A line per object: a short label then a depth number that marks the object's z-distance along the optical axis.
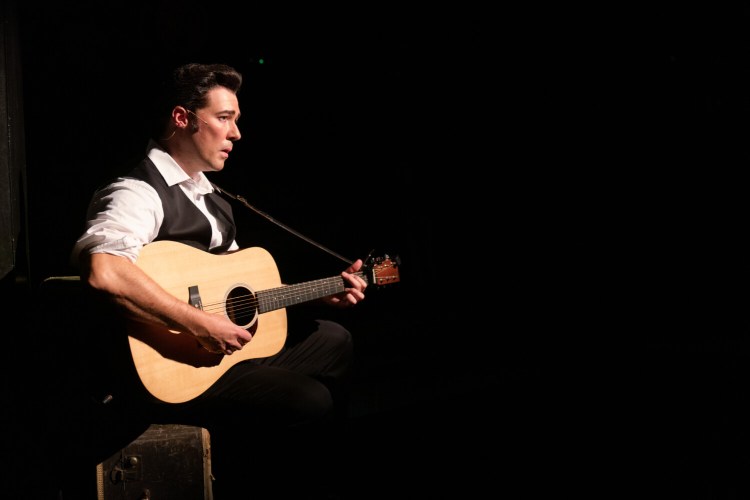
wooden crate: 1.91
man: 1.70
